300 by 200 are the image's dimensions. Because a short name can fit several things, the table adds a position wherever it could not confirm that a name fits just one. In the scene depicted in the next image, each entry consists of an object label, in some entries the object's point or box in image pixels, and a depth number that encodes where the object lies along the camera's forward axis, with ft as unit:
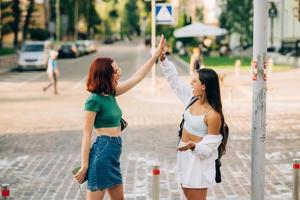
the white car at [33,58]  126.31
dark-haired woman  17.46
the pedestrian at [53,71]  74.79
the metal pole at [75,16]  327.06
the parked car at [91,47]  233.19
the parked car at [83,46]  211.90
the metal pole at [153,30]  69.40
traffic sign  68.95
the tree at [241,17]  179.42
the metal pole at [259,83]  20.01
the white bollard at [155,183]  18.61
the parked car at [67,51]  190.49
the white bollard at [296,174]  20.95
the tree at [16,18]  182.29
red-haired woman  17.29
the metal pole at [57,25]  264.68
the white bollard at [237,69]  91.11
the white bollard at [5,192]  16.64
